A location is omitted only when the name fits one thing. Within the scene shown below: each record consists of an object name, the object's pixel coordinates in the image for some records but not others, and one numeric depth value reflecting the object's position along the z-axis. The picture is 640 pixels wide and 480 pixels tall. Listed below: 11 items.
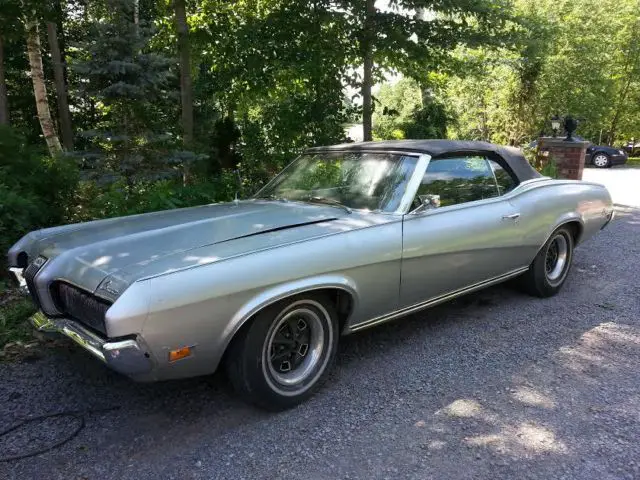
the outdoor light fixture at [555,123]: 14.57
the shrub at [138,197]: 5.71
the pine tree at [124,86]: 6.36
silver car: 2.44
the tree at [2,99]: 9.20
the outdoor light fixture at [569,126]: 10.49
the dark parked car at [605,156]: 23.55
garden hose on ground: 2.45
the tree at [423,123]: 13.18
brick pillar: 10.75
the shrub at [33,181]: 5.07
